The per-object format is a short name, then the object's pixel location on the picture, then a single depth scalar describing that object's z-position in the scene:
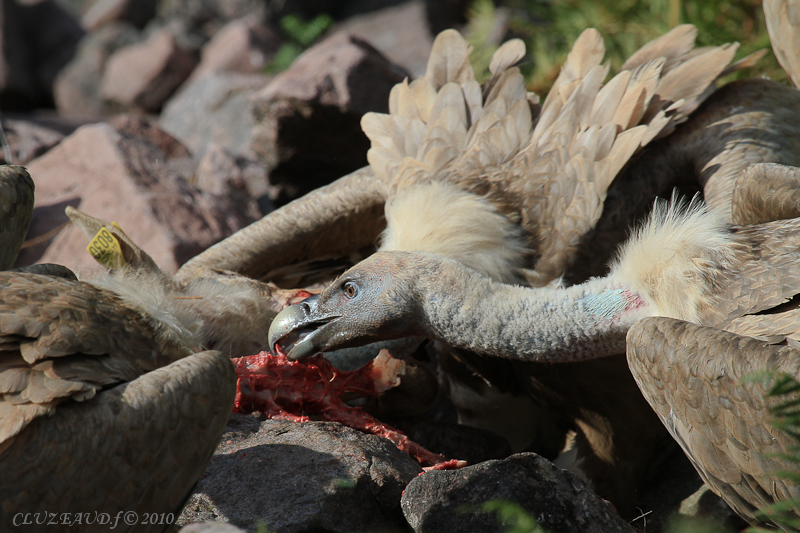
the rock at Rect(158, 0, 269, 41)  21.70
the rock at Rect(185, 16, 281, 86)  18.28
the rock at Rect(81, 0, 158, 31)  22.53
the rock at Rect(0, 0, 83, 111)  19.62
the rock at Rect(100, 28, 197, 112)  19.94
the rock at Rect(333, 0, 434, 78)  17.14
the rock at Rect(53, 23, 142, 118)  20.64
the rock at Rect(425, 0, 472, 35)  17.91
